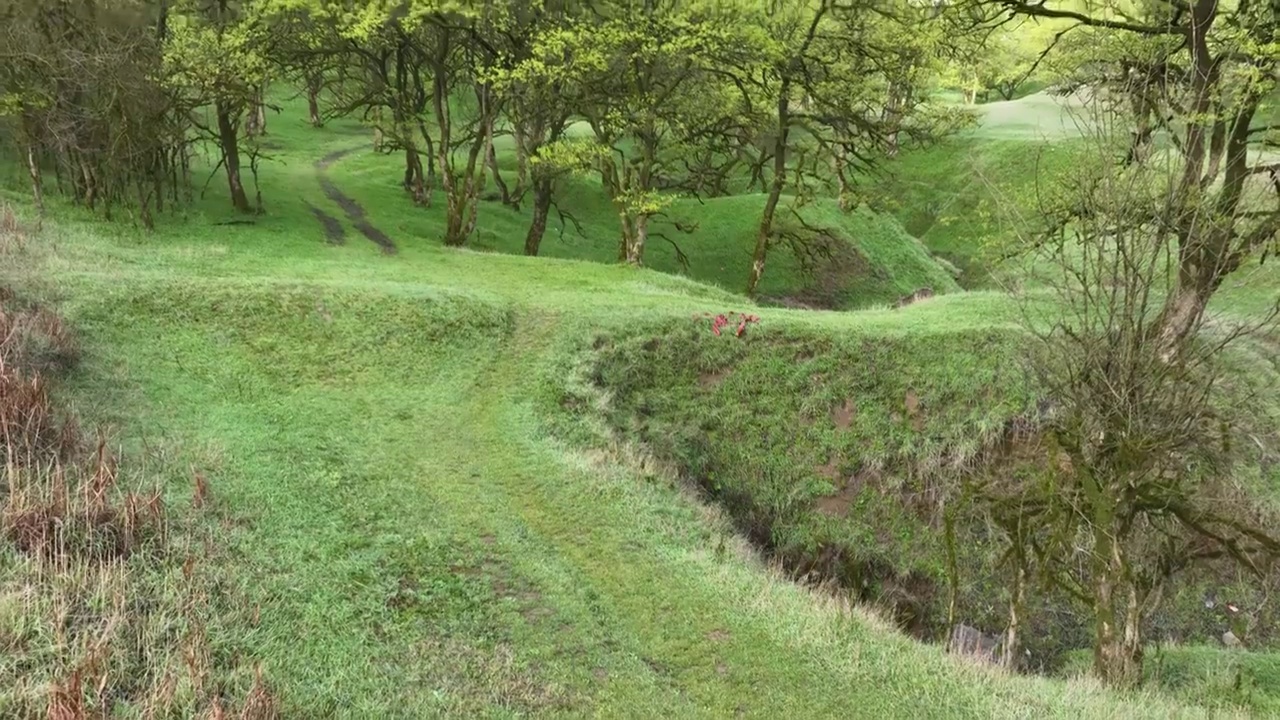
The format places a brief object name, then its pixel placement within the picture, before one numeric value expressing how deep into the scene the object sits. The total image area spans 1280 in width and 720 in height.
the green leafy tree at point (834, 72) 28.58
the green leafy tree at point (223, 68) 27.61
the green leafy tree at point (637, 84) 27.27
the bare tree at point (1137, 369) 10.38
